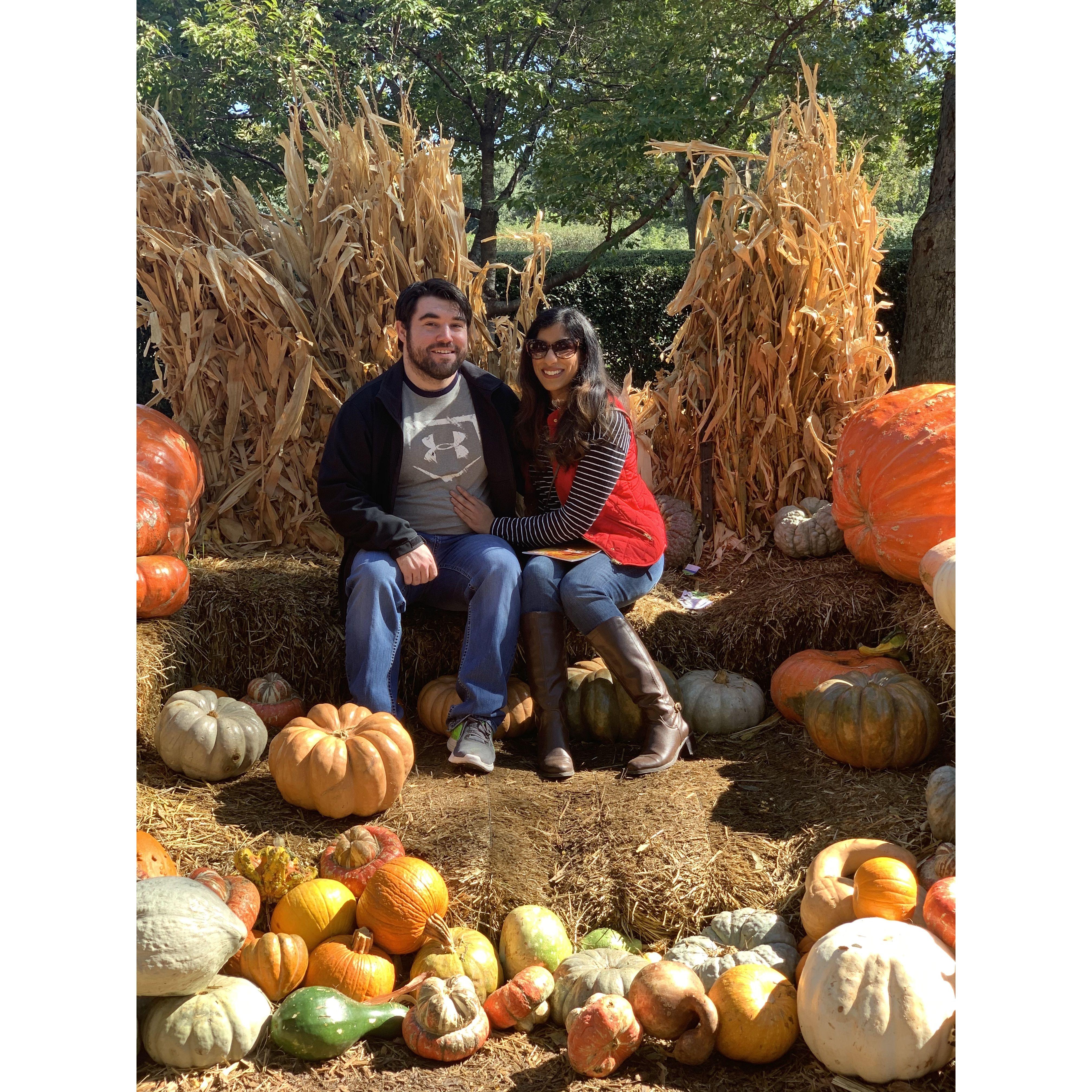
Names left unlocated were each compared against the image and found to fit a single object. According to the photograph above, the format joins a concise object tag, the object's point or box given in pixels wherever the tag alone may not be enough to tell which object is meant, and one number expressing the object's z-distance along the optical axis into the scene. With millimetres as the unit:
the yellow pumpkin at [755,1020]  2309
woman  3635
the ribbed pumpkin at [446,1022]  2355
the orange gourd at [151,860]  2689
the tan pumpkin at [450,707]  3885
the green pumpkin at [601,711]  3906
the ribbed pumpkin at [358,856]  2871
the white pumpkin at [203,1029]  2273
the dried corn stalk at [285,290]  4594
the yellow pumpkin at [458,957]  2574
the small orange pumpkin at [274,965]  2535
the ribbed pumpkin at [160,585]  3877
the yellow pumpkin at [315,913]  2729
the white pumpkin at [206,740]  3457
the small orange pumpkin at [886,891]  2533
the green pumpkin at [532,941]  2688
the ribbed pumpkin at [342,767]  3184
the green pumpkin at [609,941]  2770
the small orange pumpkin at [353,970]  2562
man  3574
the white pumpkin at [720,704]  4004
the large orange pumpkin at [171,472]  4227
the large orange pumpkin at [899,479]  4047
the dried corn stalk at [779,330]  4805
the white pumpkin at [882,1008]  2164
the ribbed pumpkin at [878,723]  3535
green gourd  2334
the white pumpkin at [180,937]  2236
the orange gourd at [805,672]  3930
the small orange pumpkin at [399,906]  2699
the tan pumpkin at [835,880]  2635
